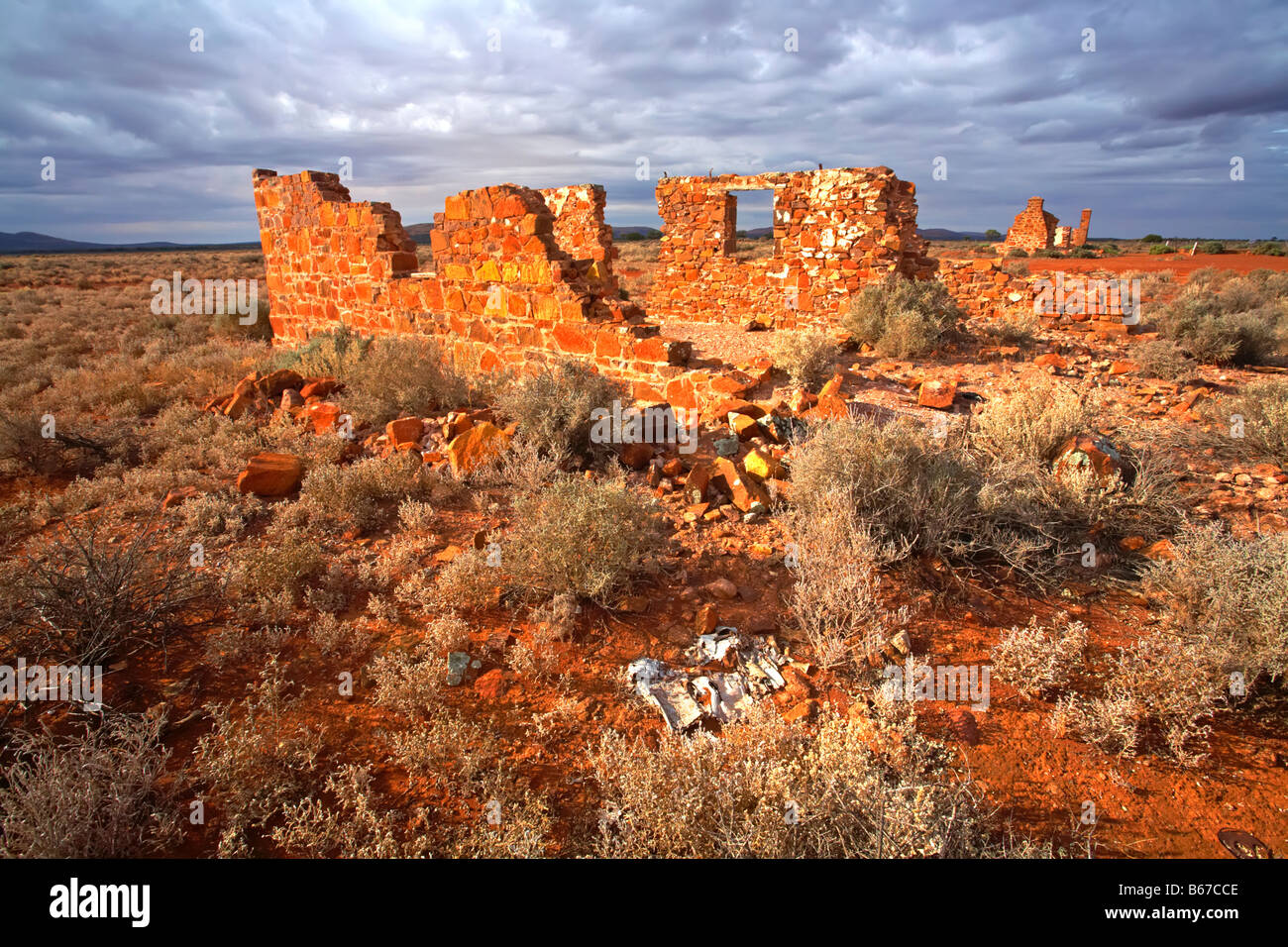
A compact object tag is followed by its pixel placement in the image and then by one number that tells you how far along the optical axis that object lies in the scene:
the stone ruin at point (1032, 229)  27.06
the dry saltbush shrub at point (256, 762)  2.14
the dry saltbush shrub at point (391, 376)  6.34
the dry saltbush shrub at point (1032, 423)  4.70
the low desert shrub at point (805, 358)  7.27
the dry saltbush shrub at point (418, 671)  2.68
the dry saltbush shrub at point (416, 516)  4.23
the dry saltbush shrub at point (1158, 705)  2.53
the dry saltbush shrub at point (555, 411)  5.21
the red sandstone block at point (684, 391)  6.23
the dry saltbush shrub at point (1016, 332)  9.08
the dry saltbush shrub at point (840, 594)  3.05
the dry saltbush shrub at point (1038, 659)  2.88
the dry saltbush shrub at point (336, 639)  3.08
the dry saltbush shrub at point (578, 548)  3.38
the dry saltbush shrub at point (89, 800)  1.83
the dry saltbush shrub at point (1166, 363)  7.54
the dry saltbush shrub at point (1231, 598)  2.68
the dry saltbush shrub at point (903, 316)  8.46
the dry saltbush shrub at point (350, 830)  2.03
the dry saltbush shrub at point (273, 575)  3.28
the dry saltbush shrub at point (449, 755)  2.34
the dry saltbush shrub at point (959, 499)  3.76
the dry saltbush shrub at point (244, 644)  2.96
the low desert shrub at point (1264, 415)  5.00
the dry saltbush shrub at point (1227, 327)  8.09
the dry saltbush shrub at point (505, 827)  2.00
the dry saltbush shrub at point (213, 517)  4.18
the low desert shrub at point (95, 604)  2.79
